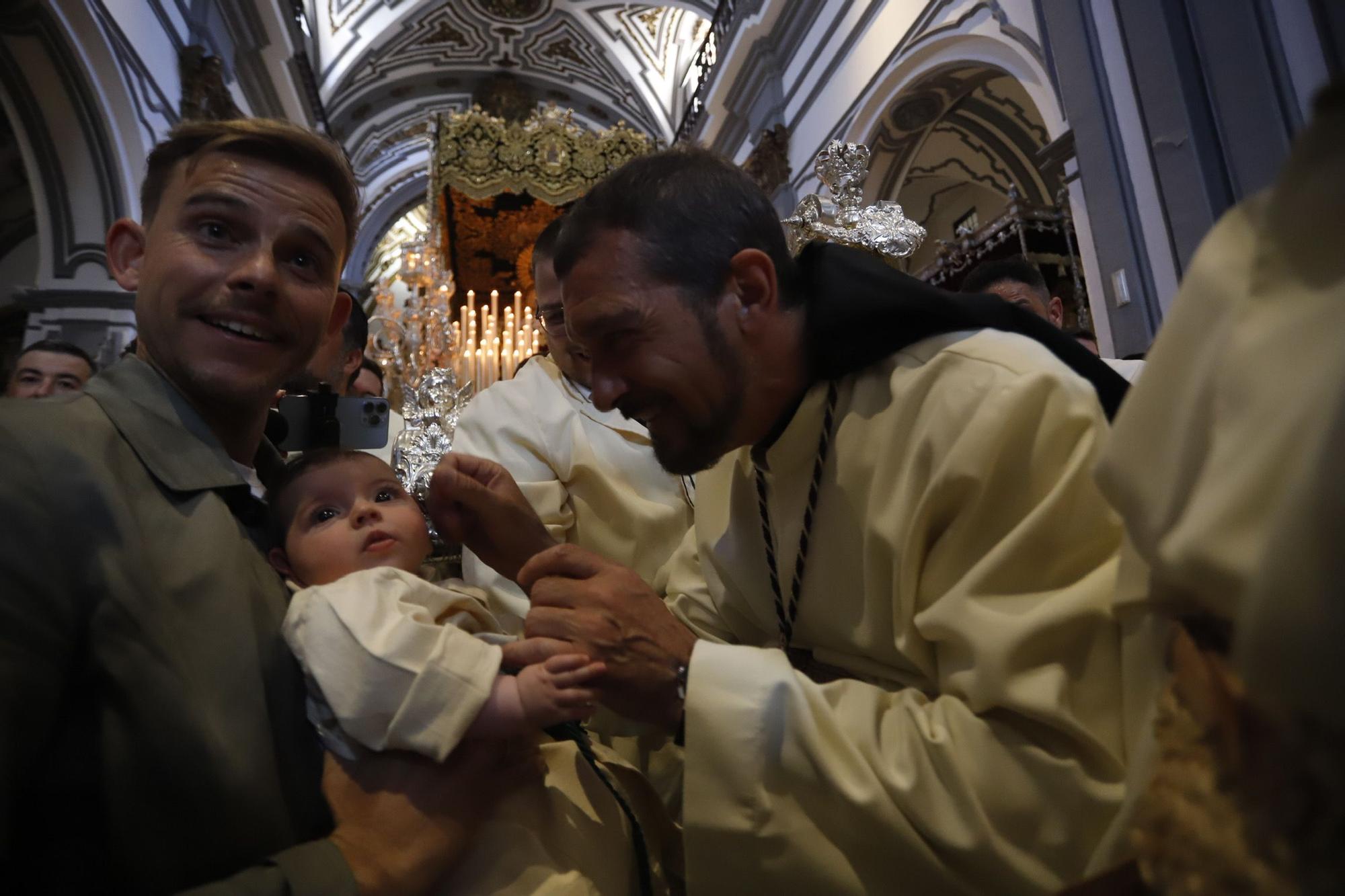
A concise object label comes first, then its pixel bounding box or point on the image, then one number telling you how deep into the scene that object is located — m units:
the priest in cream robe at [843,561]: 0.91
